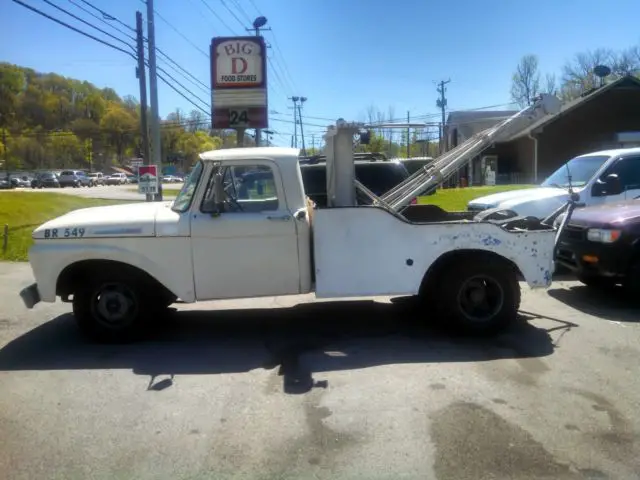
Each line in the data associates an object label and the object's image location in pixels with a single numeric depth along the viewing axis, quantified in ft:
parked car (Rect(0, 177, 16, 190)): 218.75
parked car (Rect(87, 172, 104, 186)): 278.79
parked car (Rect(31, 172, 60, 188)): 228.45
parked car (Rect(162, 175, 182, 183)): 293.68
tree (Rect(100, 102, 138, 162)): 386.11
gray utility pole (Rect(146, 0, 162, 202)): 65.57
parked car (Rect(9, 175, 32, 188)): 238.13
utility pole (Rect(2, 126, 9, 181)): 346.60
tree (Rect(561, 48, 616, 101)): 193.98
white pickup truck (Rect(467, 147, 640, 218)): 32.12
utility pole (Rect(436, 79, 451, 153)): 218.96
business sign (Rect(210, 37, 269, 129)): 67.56
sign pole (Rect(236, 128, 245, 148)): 73.95
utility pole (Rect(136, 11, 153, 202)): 70.44
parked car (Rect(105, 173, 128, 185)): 287.28
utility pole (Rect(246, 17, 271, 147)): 93.32
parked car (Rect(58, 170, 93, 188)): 237.45
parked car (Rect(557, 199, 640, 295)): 24.12
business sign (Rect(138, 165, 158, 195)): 56.39
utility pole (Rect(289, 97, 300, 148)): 191.50
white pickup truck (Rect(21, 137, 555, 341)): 19.86
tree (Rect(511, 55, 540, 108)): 236.02
